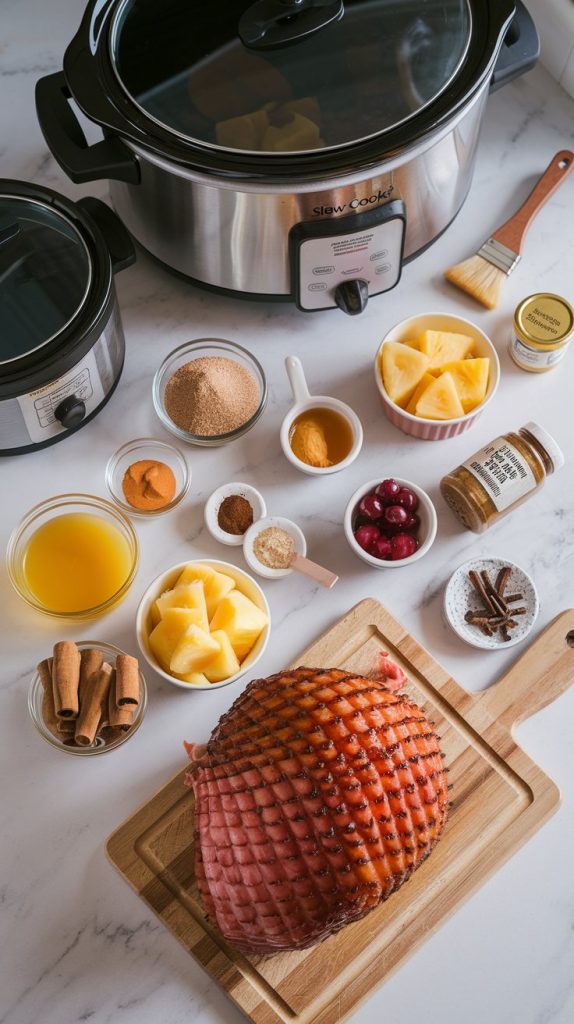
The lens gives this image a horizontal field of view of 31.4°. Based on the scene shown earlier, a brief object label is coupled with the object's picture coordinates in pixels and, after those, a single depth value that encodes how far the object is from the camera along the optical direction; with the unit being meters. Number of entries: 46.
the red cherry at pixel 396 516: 1.35
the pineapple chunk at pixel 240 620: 1.27
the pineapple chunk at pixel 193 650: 1.25
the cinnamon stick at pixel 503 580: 1.36
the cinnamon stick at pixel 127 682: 1.23
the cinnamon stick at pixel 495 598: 1.35
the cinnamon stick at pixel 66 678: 1.22
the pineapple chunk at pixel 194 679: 1.28
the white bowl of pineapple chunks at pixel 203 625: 1.26
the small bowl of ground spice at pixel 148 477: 1.39
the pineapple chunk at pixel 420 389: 1.41
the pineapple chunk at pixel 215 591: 1.30
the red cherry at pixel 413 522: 1.37
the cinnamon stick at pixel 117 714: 1.23
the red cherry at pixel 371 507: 1.36
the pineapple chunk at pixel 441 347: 1.42
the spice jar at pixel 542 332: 1.44
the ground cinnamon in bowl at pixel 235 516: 1.38
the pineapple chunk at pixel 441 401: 1.39
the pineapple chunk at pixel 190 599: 1.28
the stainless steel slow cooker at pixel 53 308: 1.25
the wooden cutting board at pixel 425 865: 1.18
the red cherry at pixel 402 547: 1.35
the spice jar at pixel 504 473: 1.35
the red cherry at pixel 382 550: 1.35
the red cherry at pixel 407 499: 1.36
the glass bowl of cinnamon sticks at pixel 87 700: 1.23
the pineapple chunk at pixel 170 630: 1.27
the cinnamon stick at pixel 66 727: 1.25
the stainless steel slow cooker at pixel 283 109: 1.23
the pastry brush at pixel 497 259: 1.52
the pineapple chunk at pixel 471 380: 1.41
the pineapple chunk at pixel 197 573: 1.31
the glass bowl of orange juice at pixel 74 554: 1.33
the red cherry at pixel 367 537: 1.36
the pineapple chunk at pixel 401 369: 1.40
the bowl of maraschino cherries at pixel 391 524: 1.35
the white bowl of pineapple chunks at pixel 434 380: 1.40
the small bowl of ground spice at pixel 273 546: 1.36
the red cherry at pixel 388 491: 1.36
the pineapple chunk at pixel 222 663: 1.26
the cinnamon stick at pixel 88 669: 1.25
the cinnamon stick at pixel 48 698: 1.25
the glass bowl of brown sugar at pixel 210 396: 1.41
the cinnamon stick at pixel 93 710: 1.23
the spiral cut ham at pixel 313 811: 1.01
